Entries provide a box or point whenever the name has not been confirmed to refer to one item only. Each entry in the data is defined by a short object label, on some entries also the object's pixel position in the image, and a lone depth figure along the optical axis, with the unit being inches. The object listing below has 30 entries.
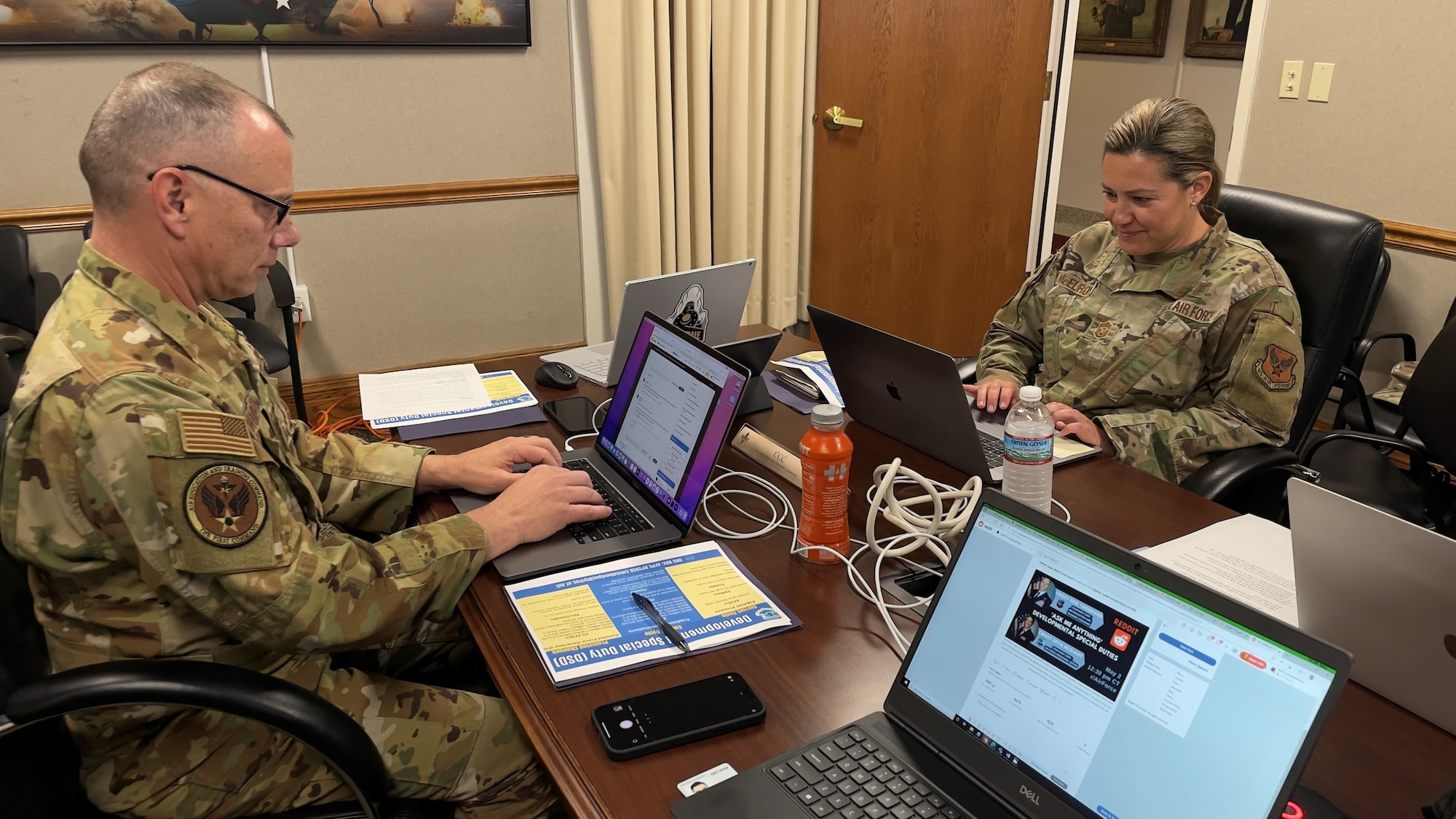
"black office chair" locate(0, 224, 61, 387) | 111.4
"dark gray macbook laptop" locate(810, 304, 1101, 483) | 56.7
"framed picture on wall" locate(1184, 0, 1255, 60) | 194.5
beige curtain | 135.7
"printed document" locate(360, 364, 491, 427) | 71.5
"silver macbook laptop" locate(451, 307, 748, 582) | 50.9
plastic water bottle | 51.9
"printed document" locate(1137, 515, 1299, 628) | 46.9
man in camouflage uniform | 42.2
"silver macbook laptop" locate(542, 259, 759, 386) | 68.7
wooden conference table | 35.6
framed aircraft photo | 110.9
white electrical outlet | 130.0
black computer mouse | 76.6
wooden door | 135.0
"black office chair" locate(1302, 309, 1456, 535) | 72.5
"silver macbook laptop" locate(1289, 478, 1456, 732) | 35.0
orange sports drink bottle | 48.8
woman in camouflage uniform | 68.8
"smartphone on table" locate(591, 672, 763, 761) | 37.2
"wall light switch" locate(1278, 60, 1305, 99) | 125.0
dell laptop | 28.0
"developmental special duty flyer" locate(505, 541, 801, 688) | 42.8
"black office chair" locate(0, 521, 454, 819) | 40.6
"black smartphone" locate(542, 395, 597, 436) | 68.9
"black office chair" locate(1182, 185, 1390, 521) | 68.5
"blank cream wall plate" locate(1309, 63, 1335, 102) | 121.9
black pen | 43.4
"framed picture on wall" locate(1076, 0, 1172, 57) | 211.0
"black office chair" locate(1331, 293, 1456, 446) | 93.7
